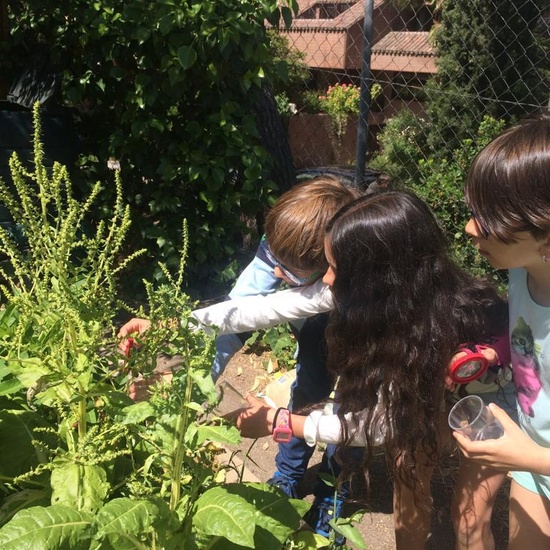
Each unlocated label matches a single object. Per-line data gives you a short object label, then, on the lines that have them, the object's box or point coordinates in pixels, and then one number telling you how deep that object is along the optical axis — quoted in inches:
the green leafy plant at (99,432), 46.3
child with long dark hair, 66.7
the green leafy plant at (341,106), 364.8
